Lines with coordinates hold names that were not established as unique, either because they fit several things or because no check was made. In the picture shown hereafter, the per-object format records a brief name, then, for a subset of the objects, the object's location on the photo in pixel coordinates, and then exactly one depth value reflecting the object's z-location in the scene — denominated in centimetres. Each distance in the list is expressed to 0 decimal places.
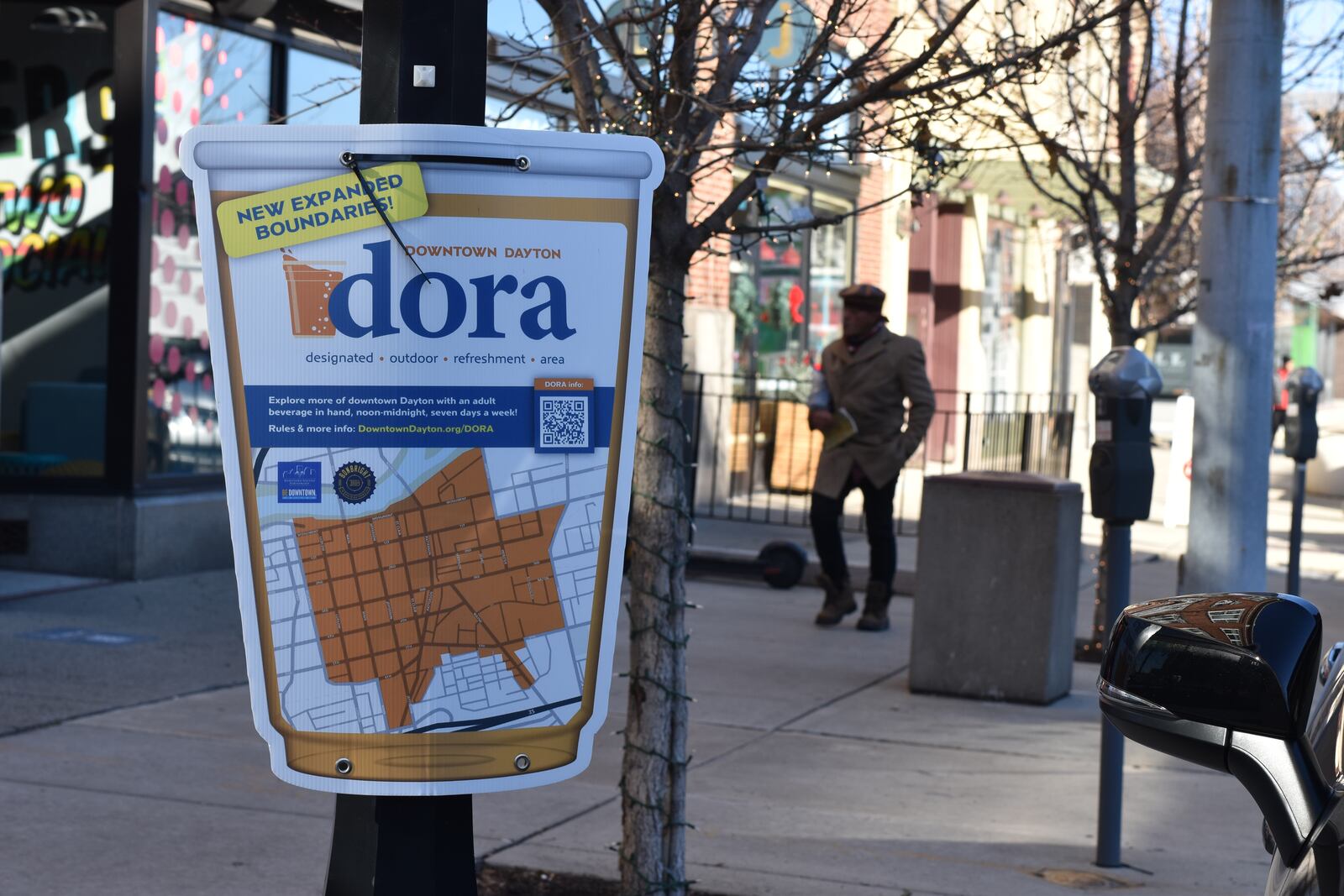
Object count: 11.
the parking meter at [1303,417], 1197
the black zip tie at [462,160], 293
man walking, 922
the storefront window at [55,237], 1016
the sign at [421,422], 293
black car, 197
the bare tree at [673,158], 420
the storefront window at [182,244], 1009
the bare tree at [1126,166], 874
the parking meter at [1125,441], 545
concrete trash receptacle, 759
